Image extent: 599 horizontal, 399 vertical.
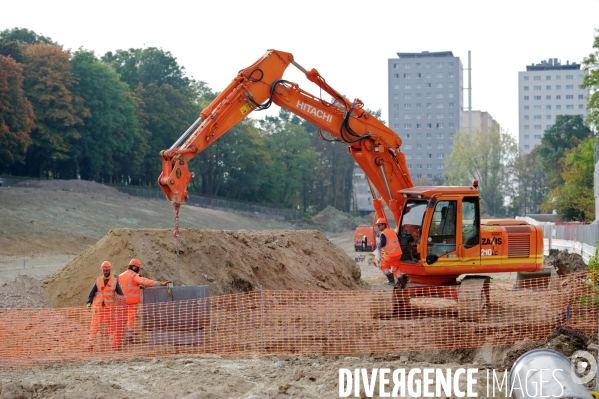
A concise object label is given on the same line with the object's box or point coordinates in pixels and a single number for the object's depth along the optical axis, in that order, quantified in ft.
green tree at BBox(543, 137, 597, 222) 198.29
